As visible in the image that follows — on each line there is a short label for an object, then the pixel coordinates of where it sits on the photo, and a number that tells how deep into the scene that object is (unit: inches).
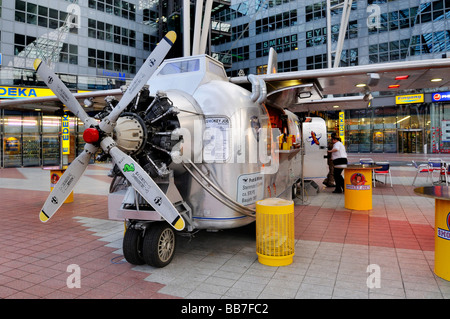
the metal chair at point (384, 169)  472.0
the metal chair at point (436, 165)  467.6
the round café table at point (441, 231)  157.8
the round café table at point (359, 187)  333.4
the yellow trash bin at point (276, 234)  184.9
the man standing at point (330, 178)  502.6
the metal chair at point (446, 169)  441.0
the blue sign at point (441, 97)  1157.7
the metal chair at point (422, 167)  487.2
